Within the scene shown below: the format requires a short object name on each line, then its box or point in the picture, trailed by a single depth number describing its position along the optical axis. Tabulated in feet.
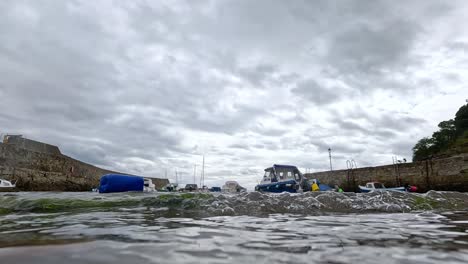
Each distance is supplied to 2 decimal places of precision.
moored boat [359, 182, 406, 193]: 80.90
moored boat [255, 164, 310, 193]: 64.32
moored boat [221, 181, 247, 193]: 128.26
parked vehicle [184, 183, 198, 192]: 152.46
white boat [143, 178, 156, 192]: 93.76
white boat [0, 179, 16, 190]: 68.65
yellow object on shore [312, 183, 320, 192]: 61.82
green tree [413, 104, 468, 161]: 153.81
